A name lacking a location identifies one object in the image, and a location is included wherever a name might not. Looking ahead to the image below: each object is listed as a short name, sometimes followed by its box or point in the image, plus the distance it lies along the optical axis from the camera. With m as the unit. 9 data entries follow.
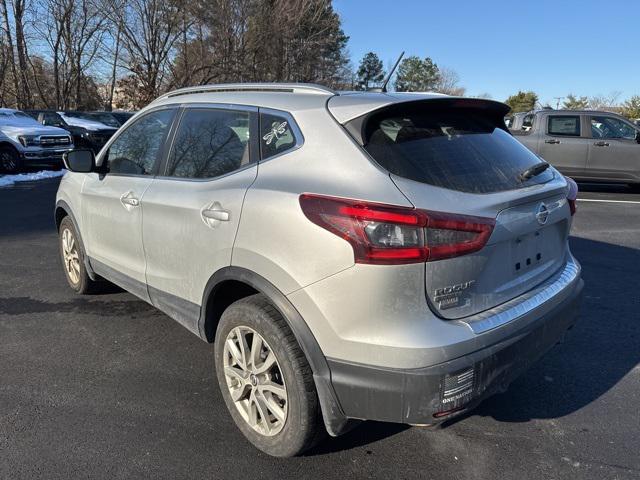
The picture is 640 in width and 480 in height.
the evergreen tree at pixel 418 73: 62.59
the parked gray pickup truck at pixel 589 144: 11.29
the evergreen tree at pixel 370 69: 62.16
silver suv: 2.07
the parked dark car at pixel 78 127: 19.14
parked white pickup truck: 13.95
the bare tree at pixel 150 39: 28.77
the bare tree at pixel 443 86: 57.32
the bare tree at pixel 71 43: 31.23
